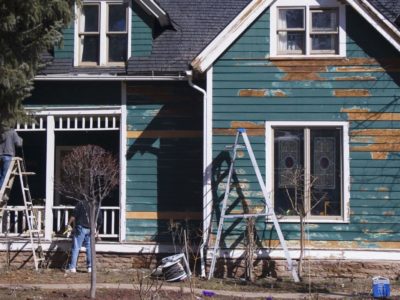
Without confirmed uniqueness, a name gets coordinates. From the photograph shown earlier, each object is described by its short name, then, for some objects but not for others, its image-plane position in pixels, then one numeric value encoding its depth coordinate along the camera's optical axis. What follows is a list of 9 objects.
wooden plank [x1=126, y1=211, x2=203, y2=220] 14.55
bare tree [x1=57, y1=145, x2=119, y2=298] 12.20
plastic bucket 11.11
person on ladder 14.38
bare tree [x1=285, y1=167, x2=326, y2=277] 13.47
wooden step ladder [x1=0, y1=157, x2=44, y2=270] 14.35
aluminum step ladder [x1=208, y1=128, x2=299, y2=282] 13.05
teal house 13.52
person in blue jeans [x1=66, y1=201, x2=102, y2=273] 14.00
